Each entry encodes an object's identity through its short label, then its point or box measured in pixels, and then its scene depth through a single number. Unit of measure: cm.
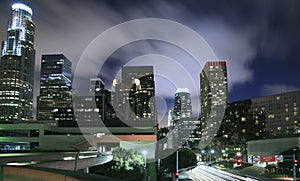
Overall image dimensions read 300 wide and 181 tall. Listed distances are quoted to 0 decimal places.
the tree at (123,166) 3604
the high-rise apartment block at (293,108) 13255
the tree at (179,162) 5572
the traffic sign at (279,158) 3565
